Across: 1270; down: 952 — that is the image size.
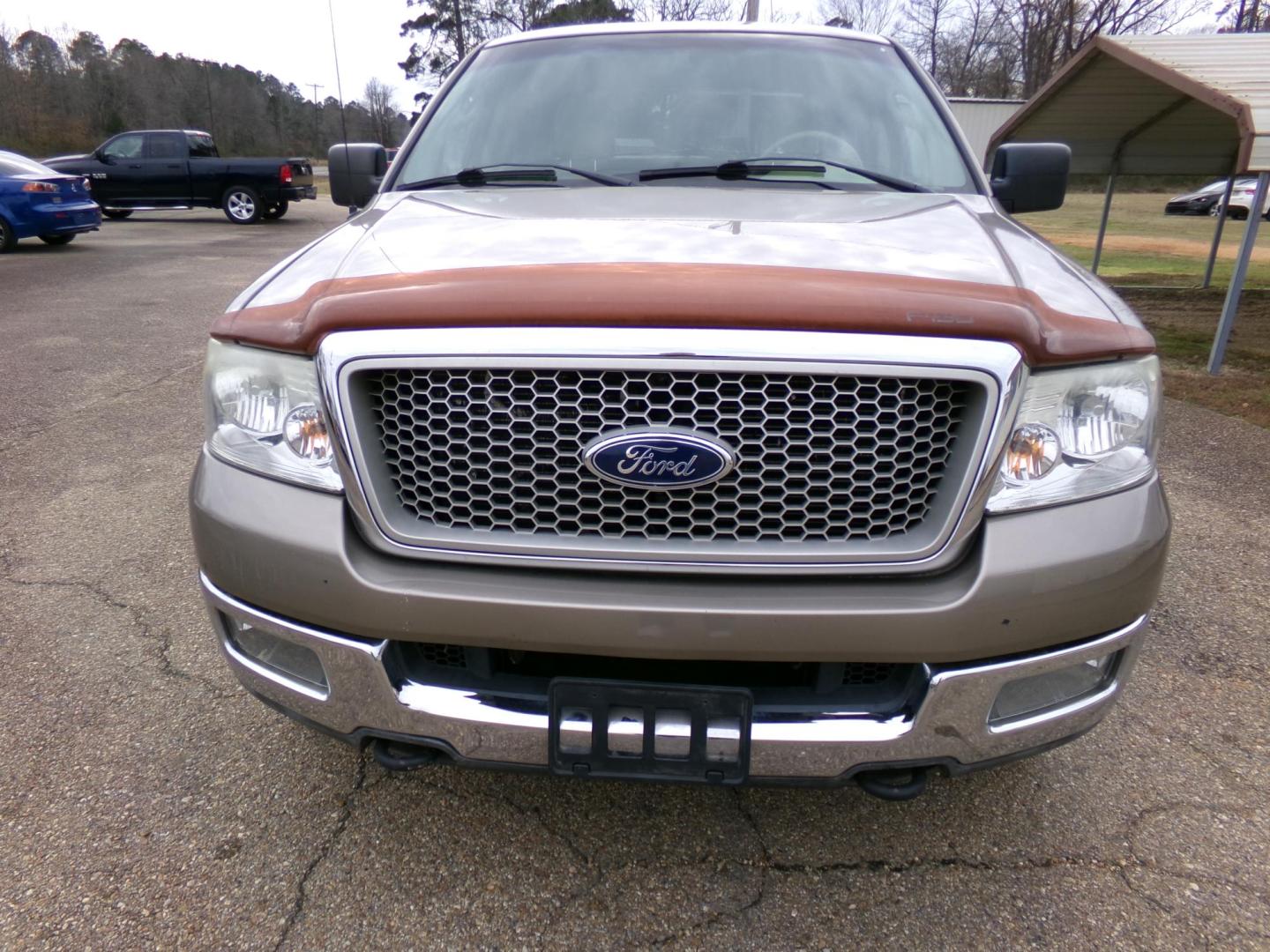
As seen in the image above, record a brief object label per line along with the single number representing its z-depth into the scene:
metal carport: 6.27
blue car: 12.96
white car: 25.98
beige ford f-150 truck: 1.58
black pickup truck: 18.88
